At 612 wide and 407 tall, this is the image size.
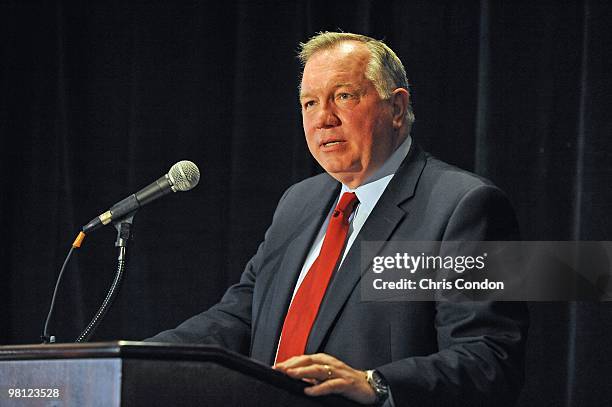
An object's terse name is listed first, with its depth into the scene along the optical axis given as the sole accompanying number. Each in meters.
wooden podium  3.09
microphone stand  4.34
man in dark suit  4.07
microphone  4.44
